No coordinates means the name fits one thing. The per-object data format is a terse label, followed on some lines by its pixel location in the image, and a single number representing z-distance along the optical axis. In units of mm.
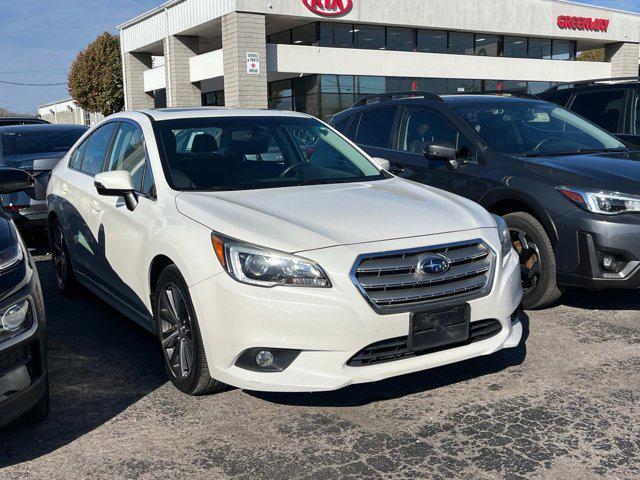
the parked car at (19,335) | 2896
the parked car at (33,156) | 7672
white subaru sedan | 3240
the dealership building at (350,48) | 28250
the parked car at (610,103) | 7738
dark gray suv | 4773
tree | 53500
